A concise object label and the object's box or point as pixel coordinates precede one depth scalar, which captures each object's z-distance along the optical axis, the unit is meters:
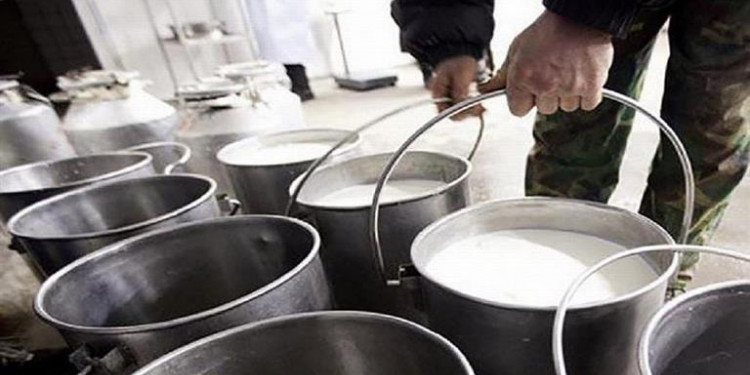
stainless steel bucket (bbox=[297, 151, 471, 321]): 0.65
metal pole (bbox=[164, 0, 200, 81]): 2.72
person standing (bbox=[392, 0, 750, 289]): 0.50
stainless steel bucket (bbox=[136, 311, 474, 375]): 0.40
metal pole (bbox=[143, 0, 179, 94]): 3.09
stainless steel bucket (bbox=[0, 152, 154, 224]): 0.97
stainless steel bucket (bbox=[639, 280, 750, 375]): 0.42
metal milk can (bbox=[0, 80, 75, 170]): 1.37
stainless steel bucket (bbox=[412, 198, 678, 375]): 0.43
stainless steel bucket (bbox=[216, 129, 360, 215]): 0.85
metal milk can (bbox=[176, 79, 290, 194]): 1.21
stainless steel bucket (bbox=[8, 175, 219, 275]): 0.64
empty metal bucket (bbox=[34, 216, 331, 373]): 0.45
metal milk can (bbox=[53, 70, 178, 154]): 1.34
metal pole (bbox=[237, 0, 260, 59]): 2.88
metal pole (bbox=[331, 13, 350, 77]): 3.41
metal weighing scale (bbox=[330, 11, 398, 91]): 3.36
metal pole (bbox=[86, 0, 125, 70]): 2.83
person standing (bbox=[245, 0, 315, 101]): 2.80
